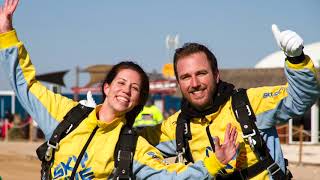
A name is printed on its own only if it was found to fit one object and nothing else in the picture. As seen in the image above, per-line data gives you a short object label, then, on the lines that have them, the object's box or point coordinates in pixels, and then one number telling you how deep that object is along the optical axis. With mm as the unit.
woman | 6704
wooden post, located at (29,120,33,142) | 40786
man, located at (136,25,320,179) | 6729
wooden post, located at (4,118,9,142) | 41989
